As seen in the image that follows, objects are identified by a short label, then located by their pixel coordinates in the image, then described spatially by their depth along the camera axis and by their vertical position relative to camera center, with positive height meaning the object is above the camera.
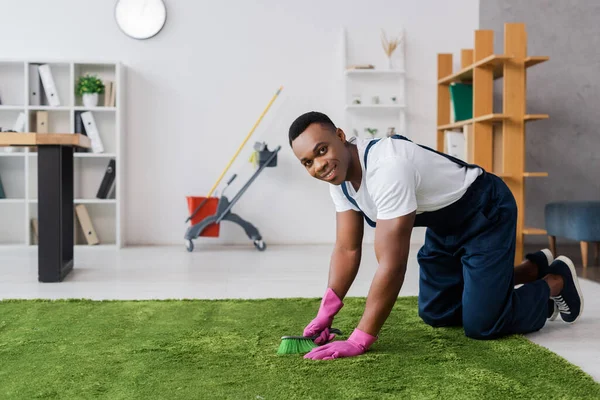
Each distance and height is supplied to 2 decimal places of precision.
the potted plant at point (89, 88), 5.18 +0.82
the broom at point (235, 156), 5.12 +0.30
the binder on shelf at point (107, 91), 5.31 +0.81
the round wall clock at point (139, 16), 5.42 +1.43
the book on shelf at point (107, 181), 5.25 +0.11
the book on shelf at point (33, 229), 5.32 -0.27
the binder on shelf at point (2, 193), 5.25 +0.02
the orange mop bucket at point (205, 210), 5.11 -0.11
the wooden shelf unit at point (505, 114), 4.20 +0.50
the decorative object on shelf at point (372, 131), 5.48 +0.52
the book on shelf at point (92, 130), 5.25 +0.50
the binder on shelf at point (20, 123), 5.22 +0.56
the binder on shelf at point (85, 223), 5.28 -0.22
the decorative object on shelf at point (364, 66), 5.41 +1.03
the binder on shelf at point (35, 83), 5.21 +0.86
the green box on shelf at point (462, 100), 4.96 +0.69
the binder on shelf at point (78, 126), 5.24 +0.53
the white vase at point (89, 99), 5.21 +0.74
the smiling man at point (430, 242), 1.91 -0.15
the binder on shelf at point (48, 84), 5.20 +0.85
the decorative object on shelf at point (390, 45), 5.52 +1.22
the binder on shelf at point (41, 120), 5.26 +0.58
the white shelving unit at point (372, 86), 5.57 +0.89
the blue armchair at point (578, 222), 4.25 -0.17
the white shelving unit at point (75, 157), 5.22 +0.30
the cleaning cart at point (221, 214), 5.03 -0.14
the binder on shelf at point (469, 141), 4.60 +0.37
